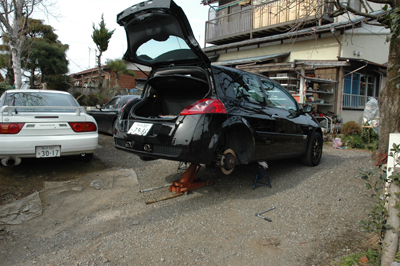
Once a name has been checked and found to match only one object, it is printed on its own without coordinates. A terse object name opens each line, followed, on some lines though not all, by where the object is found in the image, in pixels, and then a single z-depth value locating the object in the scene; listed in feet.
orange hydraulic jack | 12.43
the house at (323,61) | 33.65
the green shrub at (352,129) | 29.17
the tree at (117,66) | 75.51
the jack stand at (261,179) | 13.65
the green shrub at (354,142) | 27.32
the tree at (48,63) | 64.44
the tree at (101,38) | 63.16
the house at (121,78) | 89.12
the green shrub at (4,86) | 50.54
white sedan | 13.03
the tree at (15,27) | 31.12
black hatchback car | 10.30
